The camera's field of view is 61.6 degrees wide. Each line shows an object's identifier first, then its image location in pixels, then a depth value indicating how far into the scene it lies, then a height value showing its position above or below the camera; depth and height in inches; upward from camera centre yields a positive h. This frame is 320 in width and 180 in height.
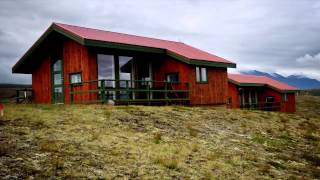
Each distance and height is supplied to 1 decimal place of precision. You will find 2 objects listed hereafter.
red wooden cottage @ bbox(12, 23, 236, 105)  652.0 +68.6
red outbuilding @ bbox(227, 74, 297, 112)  1178.5 -21.1
